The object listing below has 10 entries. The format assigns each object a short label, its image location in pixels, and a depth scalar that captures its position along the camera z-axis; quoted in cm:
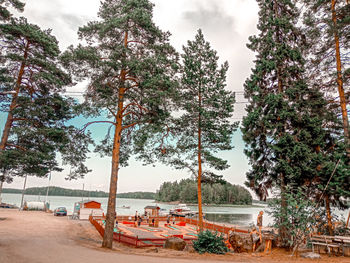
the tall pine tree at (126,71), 1166
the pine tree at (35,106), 1211
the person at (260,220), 1320
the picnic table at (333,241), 946
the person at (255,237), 1170
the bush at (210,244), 1048
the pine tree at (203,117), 1512
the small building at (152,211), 4266
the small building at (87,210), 3161
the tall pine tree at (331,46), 1142
